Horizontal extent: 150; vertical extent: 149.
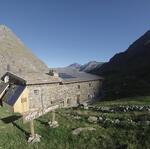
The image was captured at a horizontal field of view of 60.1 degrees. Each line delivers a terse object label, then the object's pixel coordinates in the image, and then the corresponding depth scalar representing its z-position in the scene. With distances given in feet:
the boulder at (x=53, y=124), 36.93
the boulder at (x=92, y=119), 39.42
